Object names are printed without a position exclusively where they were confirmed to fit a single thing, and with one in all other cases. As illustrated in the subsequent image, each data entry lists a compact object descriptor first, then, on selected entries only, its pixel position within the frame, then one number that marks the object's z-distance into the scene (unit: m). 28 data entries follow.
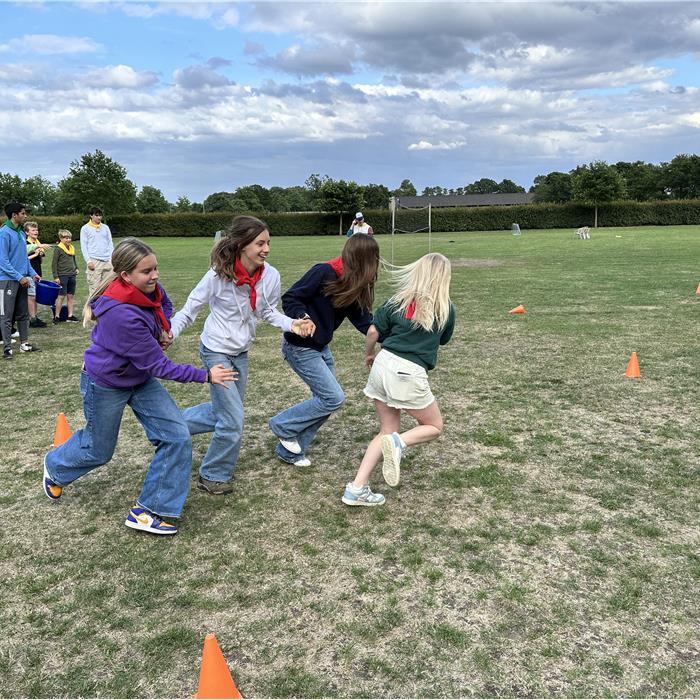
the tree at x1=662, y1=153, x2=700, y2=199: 108.62
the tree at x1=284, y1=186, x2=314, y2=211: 139.50
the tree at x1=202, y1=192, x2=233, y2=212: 121.13
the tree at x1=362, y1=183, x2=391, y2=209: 126.50
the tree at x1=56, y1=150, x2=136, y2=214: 65.56
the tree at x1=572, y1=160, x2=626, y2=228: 58.28
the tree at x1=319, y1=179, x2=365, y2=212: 63.28
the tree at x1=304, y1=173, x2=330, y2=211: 145.26
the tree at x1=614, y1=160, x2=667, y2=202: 112.06
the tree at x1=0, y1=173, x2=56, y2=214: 103.31
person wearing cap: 19.69
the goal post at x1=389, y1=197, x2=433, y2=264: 60.53
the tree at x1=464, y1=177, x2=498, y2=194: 169.62
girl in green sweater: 4.03
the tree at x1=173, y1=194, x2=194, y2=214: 119.69
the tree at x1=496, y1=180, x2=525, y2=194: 168.12
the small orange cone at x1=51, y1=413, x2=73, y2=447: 5.37
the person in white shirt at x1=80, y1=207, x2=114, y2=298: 11.88
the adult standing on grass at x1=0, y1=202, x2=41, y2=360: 8.60
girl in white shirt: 4.25
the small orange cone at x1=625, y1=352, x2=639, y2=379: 7.14
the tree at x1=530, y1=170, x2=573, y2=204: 120.19
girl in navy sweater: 4.44
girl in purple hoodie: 3.63
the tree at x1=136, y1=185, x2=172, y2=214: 115.88
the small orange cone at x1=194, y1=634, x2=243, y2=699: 2.46
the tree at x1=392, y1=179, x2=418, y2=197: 163.98
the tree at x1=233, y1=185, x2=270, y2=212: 120.75
